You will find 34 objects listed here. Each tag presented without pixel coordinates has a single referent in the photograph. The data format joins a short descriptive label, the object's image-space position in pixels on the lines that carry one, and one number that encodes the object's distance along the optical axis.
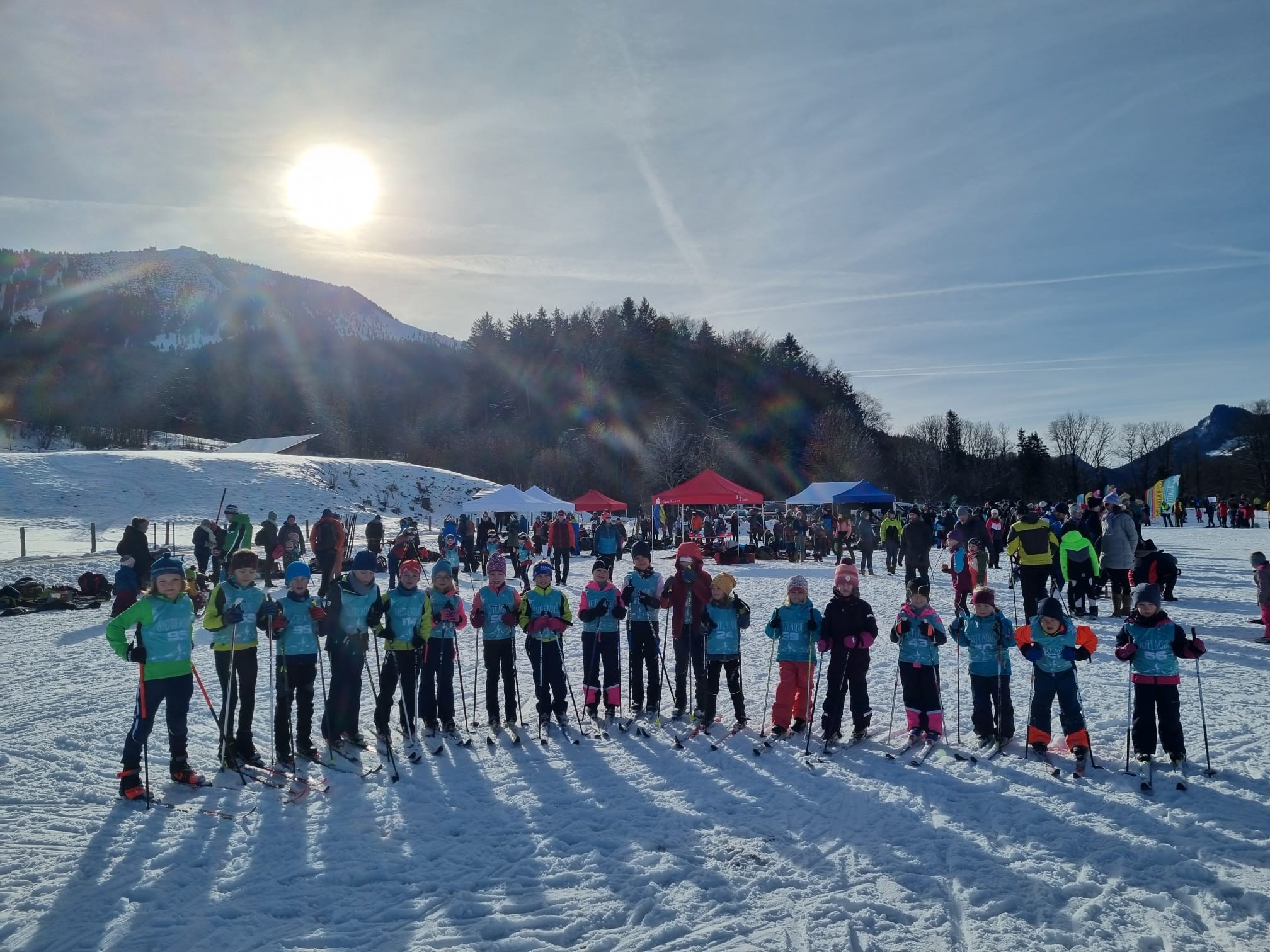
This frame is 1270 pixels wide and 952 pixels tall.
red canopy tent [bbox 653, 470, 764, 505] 25.66
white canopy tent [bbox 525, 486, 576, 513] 26.02
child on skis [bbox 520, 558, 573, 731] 6.82
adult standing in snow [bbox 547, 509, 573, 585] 17.14
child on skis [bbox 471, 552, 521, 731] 6.82
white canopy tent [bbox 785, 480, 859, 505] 30.50
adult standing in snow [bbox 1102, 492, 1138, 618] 10.89
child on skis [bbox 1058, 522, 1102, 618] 10.60
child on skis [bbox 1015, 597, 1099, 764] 5.55
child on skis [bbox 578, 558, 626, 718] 6.95
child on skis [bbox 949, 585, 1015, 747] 6.06
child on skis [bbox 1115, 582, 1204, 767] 5.39
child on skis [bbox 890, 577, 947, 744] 6.19
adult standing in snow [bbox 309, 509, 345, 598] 13.99
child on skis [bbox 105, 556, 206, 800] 5.20
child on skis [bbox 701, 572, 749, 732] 6.76
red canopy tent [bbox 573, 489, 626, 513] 29.62
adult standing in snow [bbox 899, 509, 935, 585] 14.05
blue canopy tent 29.38
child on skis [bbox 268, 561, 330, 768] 5.92
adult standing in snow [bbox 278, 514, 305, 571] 17.59
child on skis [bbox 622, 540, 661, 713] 7.12
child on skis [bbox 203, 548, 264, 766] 5.77
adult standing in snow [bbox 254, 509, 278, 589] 16.34
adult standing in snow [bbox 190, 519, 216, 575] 16.12
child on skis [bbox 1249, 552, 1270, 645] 9.50
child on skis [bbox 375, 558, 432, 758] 6.39
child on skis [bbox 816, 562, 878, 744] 6.29
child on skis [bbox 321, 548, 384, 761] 6.16
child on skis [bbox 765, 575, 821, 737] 6.52
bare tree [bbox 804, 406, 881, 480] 58.91
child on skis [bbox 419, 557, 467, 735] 6.65
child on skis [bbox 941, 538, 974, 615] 11.40
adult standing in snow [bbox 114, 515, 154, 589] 12.23
